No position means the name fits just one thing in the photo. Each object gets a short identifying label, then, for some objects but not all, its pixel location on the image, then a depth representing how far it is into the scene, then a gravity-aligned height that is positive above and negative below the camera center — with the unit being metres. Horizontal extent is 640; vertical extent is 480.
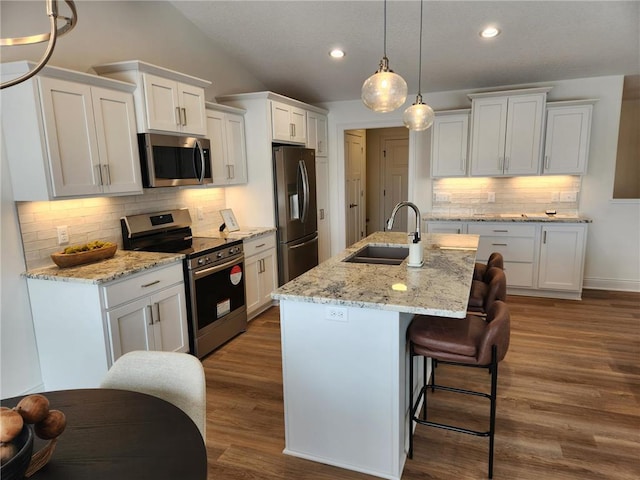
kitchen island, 1.86 -0.88
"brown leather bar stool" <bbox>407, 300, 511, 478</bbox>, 1.85 -0.78
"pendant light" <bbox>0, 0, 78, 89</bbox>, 0.86 +0.34
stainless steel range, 3.17 -0.73
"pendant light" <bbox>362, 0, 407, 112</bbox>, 2.21 +0.47
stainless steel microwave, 3.04 +0.17
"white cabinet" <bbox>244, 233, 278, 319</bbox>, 3.96 -0.94
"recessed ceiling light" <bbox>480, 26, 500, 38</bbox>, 3.66 +1.28
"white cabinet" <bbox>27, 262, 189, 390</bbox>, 2.43 -0.88
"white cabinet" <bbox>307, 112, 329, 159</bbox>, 5.16 +0.59
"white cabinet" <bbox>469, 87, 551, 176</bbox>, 4.42 +0.47
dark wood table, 0.96 -0.68
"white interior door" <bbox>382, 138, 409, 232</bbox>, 6.97 +0.02
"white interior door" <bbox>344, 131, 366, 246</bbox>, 6.03 -0.11
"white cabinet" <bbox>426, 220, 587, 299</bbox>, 4.42 -0.87
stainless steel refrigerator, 4.38 -0.31
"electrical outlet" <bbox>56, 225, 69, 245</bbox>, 2.78 -0.35
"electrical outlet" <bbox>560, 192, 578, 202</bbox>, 4.76 -0.28
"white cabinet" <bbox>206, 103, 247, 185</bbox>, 3.87 +0.36
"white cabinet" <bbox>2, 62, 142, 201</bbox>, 2.34 +0.30
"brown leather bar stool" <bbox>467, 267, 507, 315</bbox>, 2.34 -0.74
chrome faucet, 2.41 -0.31
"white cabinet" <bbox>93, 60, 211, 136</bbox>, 2.93 +0.65
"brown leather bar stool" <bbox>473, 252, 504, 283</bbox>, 2.92 -0.66
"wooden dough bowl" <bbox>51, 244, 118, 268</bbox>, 2.57 -0.48
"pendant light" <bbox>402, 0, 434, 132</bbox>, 3.04 +0.44
